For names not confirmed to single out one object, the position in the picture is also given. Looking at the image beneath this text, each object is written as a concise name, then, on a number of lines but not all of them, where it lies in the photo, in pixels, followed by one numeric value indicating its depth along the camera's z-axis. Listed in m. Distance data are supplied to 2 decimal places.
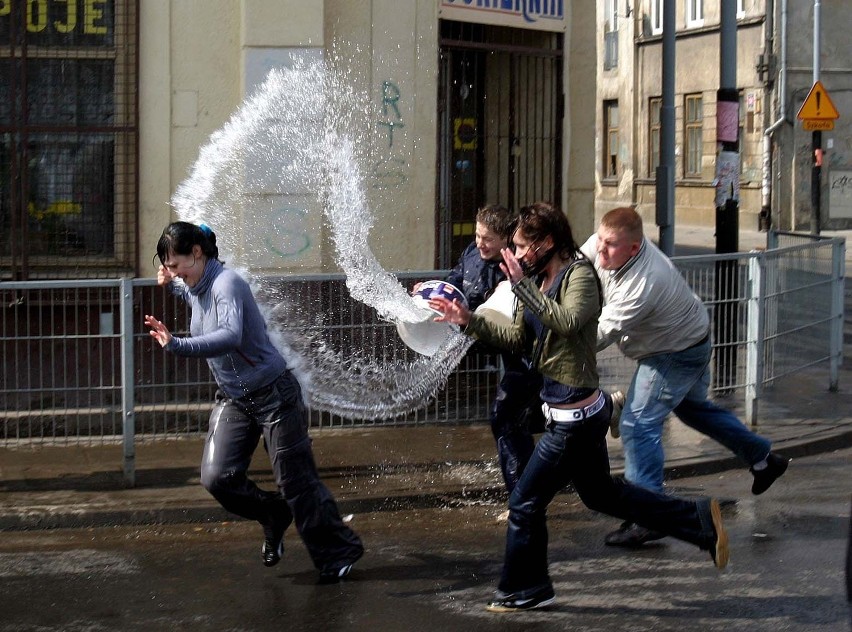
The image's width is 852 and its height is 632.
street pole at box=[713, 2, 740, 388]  10.66
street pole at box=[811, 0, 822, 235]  26.14
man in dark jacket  6.60
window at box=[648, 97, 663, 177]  37.22
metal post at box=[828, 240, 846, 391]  10.63
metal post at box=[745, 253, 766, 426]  9.27
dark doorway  11.41
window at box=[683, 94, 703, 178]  35.03
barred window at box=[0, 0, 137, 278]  9.70
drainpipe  31.61
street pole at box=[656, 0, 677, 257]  11.29
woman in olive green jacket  5.54
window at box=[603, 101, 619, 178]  40.38
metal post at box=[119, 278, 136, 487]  7.79
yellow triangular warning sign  23.16
